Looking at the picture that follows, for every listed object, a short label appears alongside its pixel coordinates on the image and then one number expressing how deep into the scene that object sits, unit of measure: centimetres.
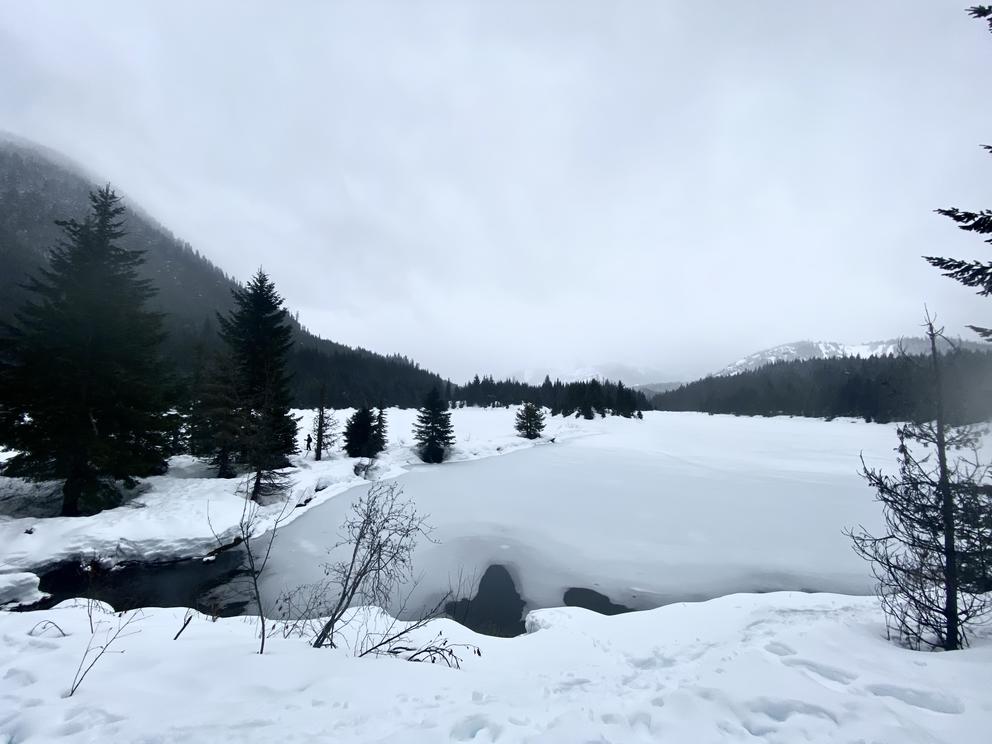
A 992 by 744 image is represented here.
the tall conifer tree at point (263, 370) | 2039
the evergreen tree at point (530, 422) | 5109
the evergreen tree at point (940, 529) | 615
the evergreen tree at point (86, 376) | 1445
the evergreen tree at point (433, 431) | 3851
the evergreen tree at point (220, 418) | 1995
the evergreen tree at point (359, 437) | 3469
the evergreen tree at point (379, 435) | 3553
